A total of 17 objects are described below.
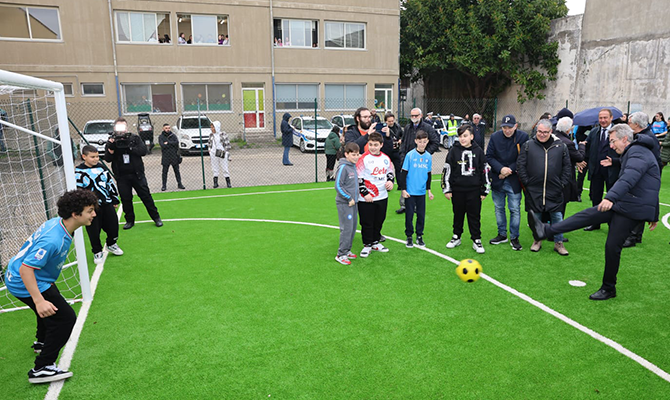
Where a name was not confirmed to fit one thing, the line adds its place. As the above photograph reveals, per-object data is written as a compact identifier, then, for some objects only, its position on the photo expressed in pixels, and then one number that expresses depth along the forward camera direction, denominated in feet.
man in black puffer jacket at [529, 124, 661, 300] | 17.16
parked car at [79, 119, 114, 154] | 64.44
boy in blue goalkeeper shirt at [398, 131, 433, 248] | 24.03
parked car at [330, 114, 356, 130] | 77.05
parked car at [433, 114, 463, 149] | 77.20
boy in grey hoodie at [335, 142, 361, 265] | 22.27
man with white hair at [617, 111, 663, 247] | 18.23
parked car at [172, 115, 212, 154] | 68.95
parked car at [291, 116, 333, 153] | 73.26
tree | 88.74
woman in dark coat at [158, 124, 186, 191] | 44.83
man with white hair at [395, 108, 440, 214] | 29.30
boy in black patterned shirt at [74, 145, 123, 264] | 23.39
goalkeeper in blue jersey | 12.48
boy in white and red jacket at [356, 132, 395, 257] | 22.84
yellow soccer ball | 18.69
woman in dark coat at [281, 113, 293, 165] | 58.44
